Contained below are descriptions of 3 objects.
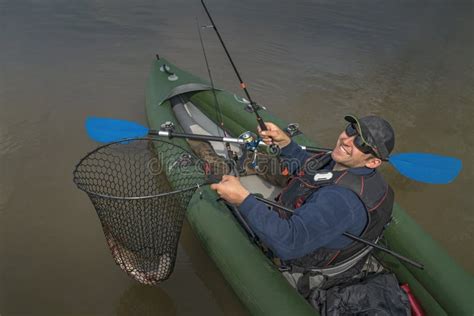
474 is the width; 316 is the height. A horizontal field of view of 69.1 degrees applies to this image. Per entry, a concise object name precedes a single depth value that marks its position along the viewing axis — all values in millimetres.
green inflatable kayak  2416
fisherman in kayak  1817
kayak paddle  2395
